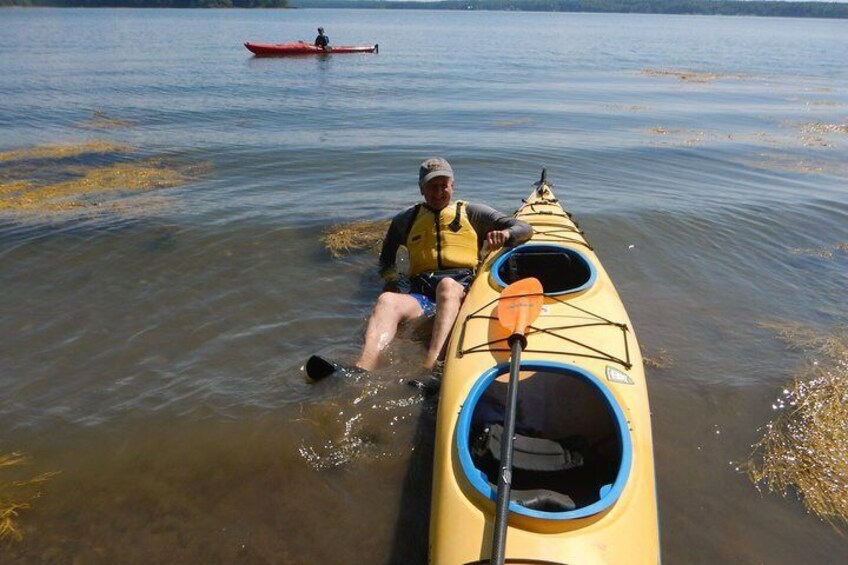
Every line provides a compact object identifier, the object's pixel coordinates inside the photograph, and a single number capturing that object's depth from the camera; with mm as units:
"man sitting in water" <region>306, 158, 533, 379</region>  4926
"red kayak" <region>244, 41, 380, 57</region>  29236
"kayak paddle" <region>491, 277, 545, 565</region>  2381
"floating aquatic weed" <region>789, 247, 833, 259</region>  7184
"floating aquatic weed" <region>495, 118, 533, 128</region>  14609
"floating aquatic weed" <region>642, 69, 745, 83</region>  24609
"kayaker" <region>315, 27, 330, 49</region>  30500
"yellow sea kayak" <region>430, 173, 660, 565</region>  2518
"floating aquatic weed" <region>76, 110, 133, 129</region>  13609
